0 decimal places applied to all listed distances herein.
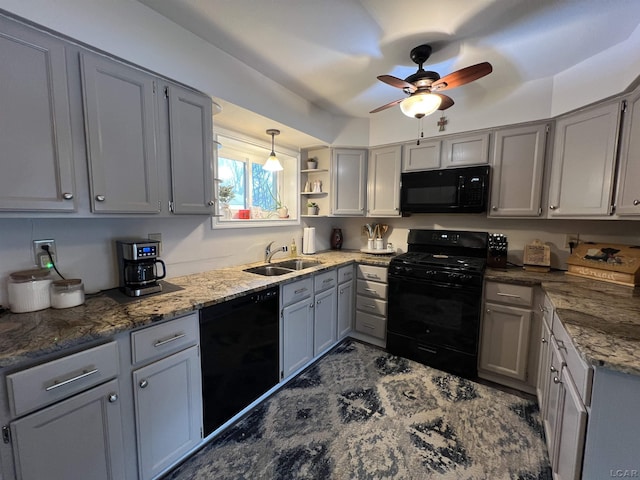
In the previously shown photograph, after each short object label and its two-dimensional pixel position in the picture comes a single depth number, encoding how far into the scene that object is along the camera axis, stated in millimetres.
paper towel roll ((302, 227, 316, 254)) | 3102
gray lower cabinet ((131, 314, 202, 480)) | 1237
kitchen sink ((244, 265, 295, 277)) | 2419
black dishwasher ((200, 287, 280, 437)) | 1528
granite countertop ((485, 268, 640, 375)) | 932
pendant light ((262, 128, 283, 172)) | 2385
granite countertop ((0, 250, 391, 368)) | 950
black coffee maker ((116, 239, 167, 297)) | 1511
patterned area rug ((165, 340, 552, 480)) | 1439
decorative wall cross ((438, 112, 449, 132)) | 2564
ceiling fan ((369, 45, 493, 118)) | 1632
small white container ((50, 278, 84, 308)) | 1294
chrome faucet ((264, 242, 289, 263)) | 2571
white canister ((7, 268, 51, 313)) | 1225
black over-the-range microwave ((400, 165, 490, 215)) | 2410
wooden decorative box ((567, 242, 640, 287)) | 1826
